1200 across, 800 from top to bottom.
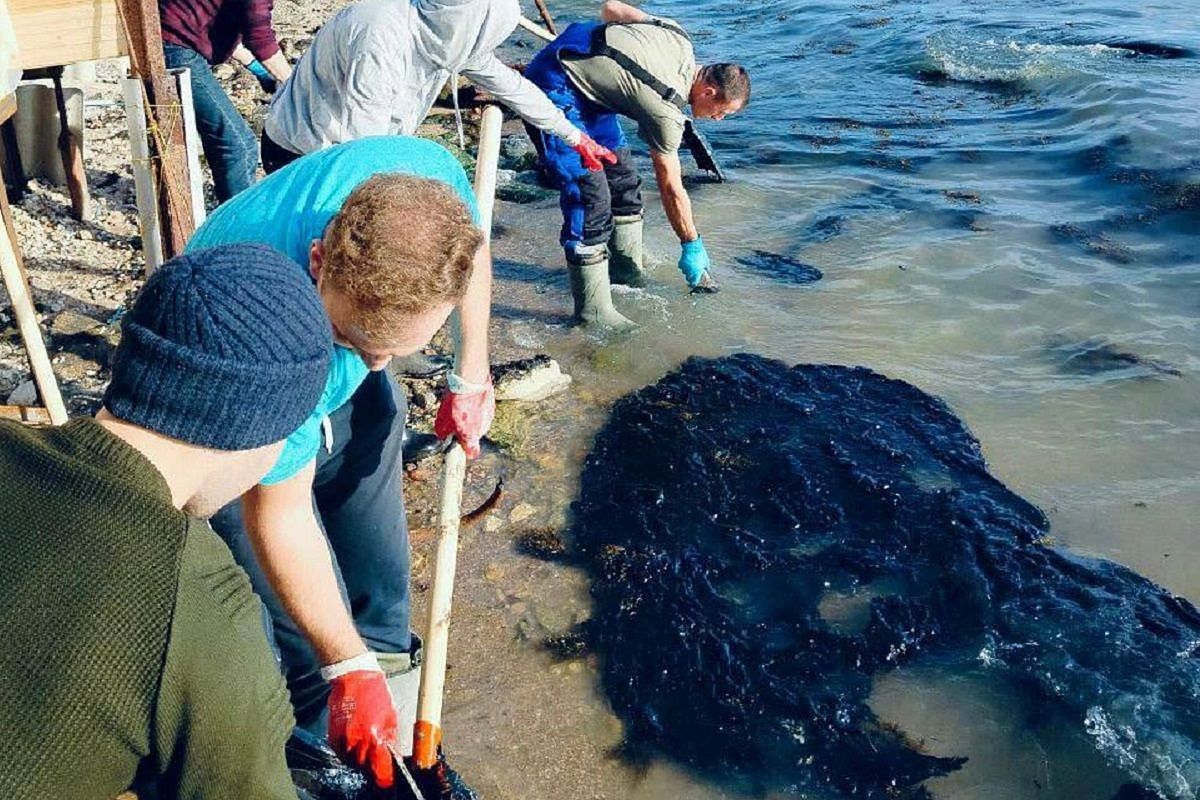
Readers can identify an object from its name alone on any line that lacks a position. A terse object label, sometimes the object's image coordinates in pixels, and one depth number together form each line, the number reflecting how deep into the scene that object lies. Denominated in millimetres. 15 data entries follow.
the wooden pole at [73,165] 5512
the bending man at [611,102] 5418
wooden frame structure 3746
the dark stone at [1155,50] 10625
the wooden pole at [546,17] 11164
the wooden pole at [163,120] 4105
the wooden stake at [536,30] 8594
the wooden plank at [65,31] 3938
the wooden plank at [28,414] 3746
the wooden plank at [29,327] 3707
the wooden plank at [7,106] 3602
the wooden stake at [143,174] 4250
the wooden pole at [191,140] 4391
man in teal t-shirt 2037
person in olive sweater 1252
